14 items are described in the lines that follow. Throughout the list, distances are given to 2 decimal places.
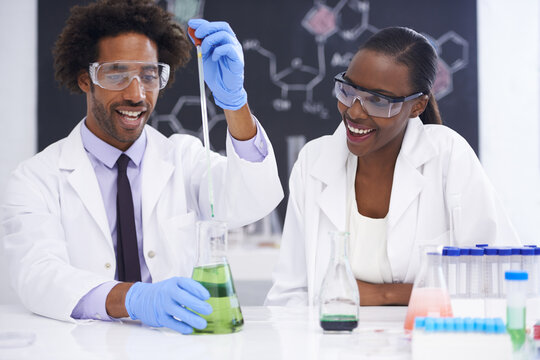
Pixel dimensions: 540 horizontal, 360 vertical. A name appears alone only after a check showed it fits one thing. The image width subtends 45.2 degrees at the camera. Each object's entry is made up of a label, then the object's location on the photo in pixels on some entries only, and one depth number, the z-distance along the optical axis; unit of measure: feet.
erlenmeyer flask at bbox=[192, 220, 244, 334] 4.60
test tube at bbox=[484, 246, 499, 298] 4.74
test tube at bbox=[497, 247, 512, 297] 4.73
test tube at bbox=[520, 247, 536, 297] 4.76
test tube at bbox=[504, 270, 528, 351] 3.87
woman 6.58
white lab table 4.09
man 5.77
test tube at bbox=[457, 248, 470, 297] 4.73
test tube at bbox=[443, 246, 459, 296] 4.72
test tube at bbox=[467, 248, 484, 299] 4.72
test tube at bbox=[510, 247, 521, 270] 4.76
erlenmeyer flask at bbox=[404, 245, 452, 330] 4.44
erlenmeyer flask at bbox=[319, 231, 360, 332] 4.55
